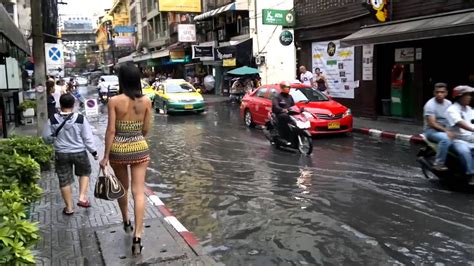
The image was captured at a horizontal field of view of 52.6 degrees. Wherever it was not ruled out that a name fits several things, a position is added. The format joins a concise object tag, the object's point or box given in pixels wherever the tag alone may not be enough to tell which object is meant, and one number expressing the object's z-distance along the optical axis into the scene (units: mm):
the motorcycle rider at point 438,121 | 7215
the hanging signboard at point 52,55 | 15609
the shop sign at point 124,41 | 63125
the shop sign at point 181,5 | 36344
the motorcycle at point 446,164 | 6934
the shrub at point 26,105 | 17828
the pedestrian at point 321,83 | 17219
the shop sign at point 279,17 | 18906
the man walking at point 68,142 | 6152
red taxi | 12969
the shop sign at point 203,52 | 32594
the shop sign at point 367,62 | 16203
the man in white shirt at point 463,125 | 6830
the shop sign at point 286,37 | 19781
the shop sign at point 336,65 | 17312
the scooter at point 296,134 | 10711
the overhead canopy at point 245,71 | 27016
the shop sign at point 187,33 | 35206
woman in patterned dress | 4734
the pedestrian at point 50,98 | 12465
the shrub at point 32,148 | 7751
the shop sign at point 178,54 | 39750
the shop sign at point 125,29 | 60950
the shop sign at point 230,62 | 29112
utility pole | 10039
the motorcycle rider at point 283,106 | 11117
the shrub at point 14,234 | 2939
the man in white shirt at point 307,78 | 17938
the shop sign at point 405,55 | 14844
